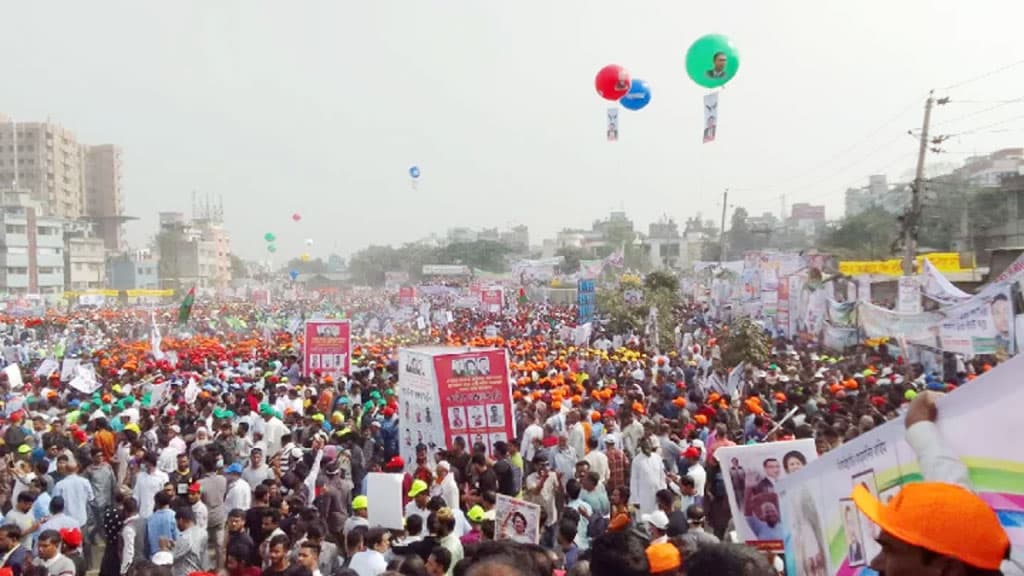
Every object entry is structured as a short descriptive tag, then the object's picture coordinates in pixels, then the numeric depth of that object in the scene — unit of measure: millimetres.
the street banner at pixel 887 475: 2562
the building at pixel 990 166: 69131
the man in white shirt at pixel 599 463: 8859
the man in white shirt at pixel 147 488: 8406
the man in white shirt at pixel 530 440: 10348
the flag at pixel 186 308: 25447
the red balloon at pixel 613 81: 16766
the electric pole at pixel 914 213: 24406
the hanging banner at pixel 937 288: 15641
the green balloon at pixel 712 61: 13414
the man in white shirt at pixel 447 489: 7806
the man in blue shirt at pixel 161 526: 7105
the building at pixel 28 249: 74188
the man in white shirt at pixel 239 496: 8141
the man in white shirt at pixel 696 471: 7754
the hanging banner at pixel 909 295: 16031
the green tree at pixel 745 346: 16531
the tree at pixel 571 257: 90875
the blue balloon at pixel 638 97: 17844
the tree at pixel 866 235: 58312
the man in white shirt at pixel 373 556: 5820
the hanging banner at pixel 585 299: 26719
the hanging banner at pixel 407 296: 37562
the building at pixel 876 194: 75862
